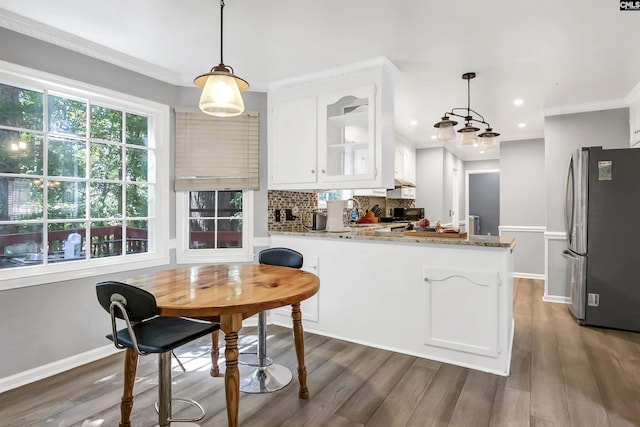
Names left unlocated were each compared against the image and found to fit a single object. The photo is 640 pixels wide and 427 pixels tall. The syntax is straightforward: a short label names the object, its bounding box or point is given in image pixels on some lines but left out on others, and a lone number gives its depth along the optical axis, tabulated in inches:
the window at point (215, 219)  138.9
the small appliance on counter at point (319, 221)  135.6
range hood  225.6
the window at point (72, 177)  96.1
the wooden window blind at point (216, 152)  134.2
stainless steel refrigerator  136.3
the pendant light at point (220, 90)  72.0
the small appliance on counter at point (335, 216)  134.8
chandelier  125.0
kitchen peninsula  100.0
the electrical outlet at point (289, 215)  150.7
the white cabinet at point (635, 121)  148.3
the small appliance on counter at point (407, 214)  244.8
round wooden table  64.9
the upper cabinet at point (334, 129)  119.4
